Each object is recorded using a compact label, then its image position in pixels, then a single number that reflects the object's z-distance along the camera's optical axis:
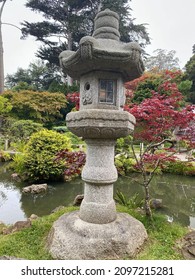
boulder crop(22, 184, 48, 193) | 6.03
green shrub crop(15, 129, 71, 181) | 6.65
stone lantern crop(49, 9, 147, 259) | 2.35
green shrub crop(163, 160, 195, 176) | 8.55
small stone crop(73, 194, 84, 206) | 4.35
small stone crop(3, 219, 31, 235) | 3.09
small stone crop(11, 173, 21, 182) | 7.22
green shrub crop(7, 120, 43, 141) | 12.90
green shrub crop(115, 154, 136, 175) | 7.68
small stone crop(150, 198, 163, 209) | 5.04
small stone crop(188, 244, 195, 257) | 2.44
